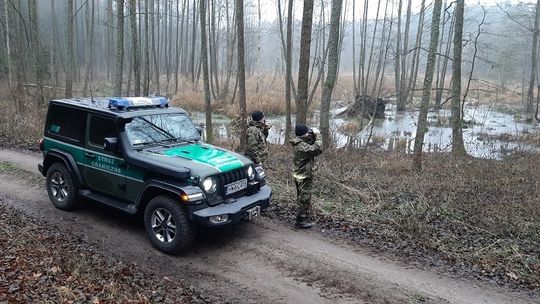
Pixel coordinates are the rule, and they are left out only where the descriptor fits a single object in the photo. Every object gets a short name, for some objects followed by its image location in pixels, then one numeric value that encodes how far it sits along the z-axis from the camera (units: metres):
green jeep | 6.06
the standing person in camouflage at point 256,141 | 8.97
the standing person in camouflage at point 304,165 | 7.25
